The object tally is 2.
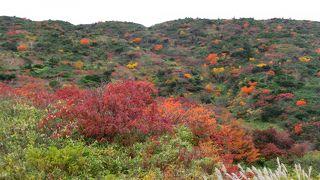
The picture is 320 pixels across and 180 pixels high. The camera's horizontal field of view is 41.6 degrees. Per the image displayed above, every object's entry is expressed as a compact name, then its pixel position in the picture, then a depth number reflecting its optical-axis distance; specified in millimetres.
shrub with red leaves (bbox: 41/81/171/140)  12938
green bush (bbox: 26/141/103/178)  9859
